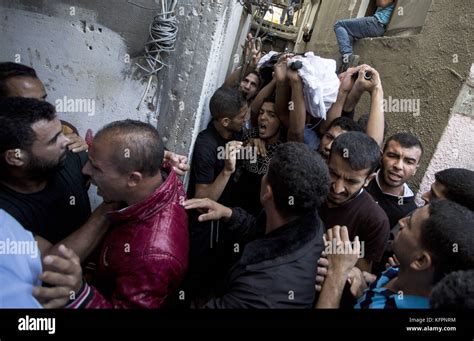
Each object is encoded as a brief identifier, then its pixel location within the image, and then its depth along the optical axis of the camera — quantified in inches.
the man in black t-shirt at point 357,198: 78.7
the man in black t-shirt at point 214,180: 94.2
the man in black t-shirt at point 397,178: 101.4
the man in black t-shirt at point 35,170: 65.1
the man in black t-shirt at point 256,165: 106.3
